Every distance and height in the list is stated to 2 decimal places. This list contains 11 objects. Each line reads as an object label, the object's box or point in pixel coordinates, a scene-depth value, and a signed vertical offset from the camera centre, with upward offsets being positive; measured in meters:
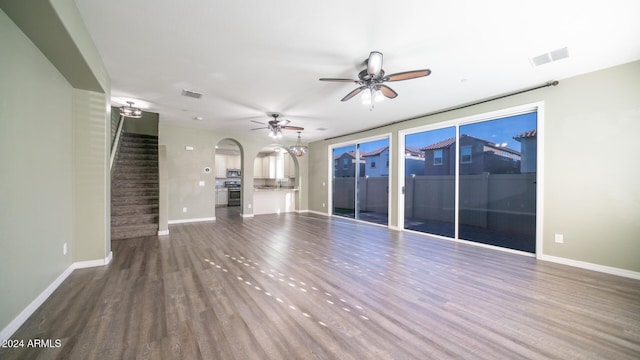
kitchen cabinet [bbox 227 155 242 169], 10.58 +0.77
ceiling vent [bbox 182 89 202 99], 3.98 +1.51
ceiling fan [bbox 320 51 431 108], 2.62 +1.23
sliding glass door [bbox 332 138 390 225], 6.92 -0.06
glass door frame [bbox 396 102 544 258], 3.67 +0.53
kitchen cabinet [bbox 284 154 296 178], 10.12 +0.50
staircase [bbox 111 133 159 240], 4.83 -0.31
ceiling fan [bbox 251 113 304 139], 5.17 +1.21
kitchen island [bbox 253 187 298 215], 8.10 -0.83
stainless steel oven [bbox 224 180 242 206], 10.28 -0.77
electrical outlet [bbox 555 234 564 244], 3.50 -0.92
